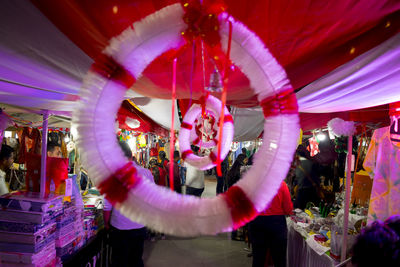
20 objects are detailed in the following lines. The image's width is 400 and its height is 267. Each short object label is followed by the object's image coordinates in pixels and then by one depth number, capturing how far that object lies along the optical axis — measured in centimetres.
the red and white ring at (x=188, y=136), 199
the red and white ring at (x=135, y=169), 72
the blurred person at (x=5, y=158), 335
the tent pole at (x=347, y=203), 222
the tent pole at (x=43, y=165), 235
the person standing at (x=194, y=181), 505
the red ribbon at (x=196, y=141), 287
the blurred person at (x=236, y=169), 473
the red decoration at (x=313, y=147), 576
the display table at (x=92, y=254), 249
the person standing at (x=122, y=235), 262
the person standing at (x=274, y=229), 267
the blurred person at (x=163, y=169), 469
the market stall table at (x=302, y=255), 250
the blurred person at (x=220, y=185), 632
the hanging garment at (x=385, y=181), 247
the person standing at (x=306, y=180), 462
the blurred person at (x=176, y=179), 475
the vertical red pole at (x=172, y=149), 90
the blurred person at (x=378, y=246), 100
